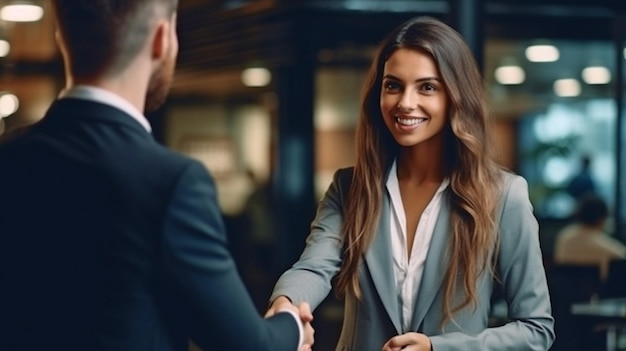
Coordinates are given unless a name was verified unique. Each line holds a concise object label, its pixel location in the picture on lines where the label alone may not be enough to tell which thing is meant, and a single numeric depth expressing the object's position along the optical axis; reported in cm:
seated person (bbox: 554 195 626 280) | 790
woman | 245
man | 174
